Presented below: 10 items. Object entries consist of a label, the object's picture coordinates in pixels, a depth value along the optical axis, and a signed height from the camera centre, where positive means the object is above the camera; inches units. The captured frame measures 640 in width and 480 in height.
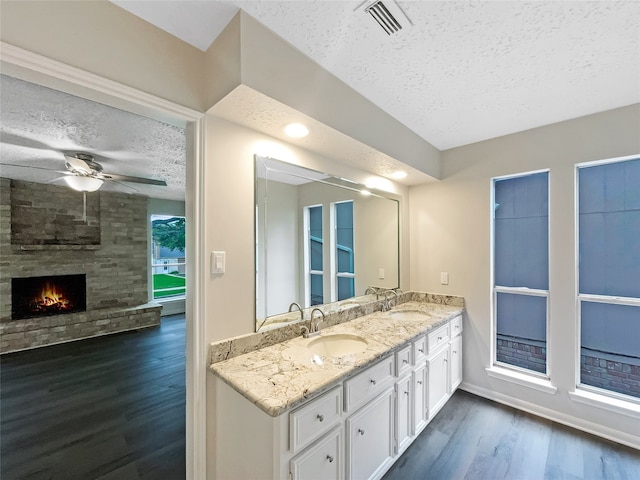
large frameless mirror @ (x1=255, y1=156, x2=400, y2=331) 70.7 -0.3
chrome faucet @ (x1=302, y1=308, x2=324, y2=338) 73.9 -25.9
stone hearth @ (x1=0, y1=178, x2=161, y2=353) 158.6 -8.8
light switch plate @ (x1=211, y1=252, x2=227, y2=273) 58.0 -4.9
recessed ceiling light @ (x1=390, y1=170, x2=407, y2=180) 104.7 +26.6
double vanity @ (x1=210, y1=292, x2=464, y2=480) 45.3 -33.1
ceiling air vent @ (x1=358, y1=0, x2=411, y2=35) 45.8 +41.1
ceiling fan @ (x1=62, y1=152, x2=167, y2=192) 106.3 +28.6
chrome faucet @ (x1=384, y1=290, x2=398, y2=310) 105.9 -24.7
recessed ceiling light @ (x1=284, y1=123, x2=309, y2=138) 64.5 +28.0
